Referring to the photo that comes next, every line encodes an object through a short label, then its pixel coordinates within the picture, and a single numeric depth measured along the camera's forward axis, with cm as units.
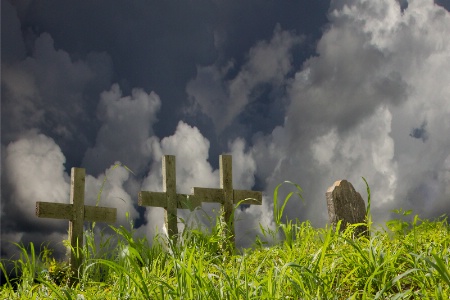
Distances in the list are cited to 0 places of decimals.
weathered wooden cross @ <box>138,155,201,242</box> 975
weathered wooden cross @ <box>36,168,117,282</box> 981
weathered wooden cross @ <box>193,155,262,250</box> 1048
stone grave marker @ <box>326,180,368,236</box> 776
